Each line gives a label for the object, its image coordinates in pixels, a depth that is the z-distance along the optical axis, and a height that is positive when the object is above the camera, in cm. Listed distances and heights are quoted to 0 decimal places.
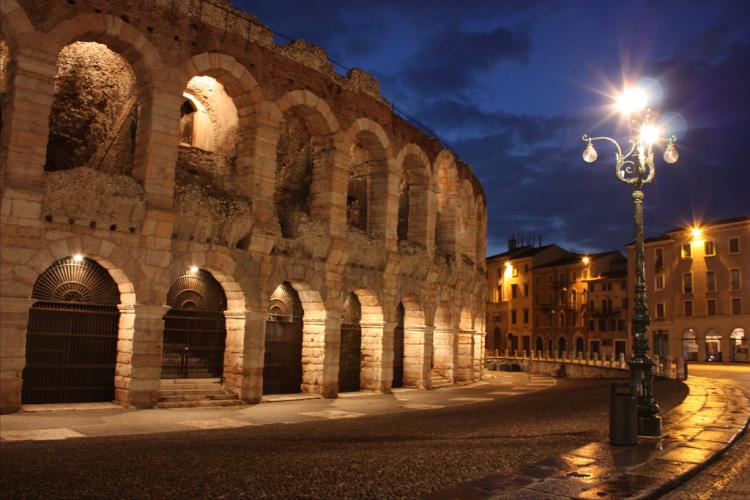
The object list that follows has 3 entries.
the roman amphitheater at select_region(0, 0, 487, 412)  1426 +275
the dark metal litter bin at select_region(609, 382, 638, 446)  1060 -129
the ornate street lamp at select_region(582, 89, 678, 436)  1173 +120
